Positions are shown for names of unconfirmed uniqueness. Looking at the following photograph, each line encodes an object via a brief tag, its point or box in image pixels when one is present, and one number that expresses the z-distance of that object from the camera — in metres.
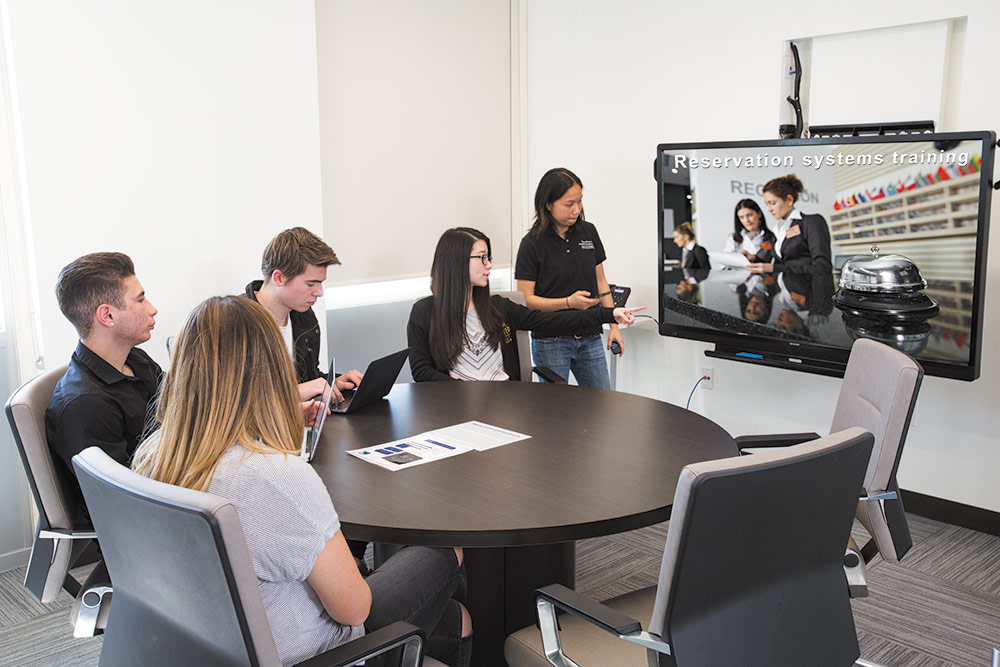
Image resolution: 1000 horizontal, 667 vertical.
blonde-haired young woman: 1.50
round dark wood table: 1.89
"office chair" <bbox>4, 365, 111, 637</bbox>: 1.98
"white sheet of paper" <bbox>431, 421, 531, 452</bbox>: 2.44
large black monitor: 3.32
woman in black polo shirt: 4.06
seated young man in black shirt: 2.16
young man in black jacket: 3.03
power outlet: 4.70
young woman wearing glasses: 3.36
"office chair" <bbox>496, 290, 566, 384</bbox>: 3.75
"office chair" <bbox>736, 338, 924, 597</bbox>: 2.22
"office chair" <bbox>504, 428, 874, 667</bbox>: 1.49
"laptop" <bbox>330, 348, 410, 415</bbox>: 2.71
